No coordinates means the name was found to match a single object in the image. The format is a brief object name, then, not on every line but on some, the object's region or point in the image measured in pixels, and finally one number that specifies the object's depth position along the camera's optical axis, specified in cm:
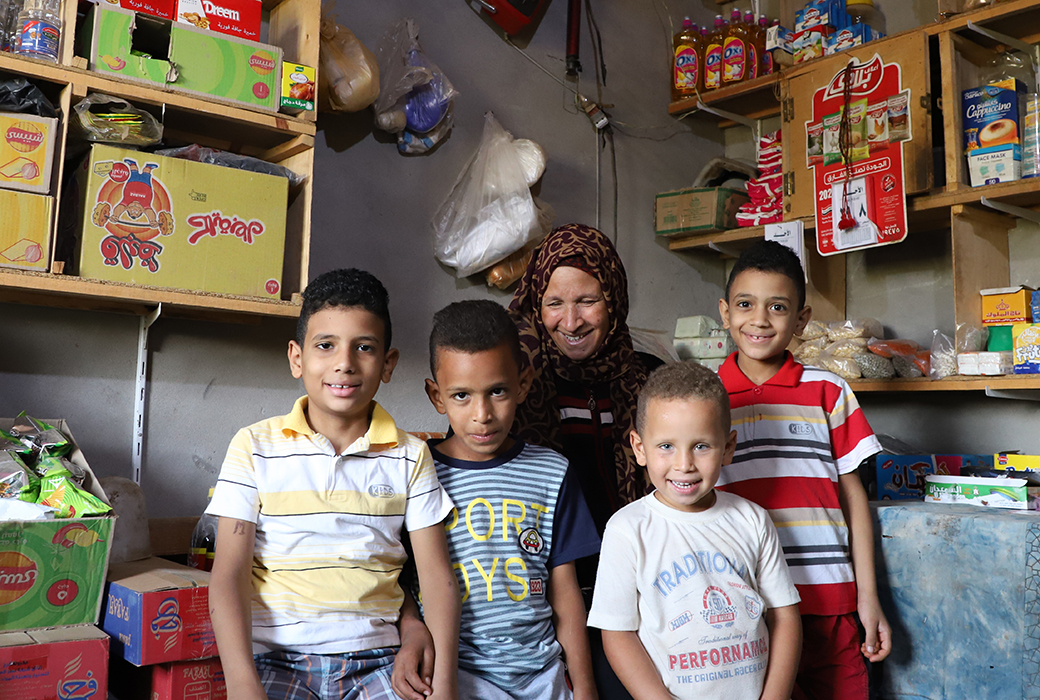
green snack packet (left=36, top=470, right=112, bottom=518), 147
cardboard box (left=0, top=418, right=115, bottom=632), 139
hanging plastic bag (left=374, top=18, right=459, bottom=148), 259
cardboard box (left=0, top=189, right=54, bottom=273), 174
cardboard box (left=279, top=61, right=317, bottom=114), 211
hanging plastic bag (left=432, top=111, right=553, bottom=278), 267
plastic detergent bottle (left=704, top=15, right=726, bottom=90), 334
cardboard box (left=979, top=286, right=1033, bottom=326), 243
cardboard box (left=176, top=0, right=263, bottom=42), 200
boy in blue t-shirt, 138
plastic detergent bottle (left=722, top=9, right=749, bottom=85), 323
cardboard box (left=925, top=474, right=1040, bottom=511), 187
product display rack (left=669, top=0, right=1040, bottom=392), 253
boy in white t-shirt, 132
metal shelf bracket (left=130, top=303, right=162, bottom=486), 216
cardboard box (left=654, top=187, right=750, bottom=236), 323
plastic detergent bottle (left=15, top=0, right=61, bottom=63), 179
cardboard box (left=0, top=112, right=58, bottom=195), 175
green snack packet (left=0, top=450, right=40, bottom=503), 147
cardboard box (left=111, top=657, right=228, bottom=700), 142
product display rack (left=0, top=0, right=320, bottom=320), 182
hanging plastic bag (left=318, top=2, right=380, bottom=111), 232
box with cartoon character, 186
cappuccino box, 251
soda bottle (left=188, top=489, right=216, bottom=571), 180
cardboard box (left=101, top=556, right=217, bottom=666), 139
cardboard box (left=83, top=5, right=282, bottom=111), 188
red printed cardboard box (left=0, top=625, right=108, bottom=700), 133
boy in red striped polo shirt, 158
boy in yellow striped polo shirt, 127
